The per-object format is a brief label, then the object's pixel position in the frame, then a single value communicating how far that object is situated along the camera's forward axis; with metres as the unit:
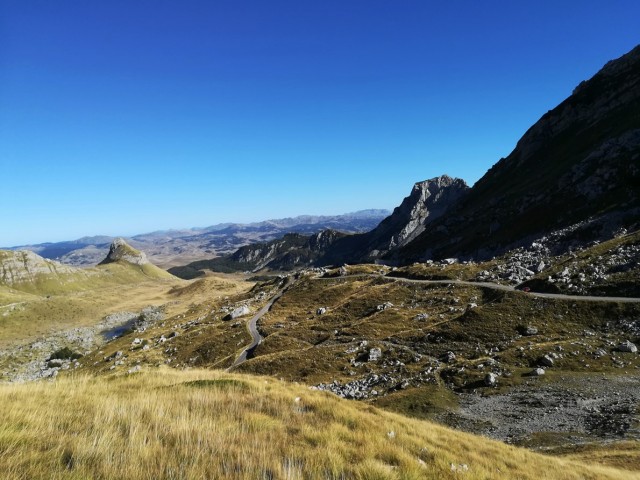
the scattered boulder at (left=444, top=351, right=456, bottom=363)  51.69
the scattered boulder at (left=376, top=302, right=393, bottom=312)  82.75
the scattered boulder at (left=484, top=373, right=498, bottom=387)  42.09
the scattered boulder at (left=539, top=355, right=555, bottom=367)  43.66
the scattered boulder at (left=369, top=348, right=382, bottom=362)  57.83
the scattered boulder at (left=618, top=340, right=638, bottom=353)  42.17
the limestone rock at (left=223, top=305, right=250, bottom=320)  108.31
